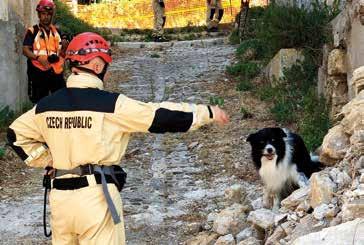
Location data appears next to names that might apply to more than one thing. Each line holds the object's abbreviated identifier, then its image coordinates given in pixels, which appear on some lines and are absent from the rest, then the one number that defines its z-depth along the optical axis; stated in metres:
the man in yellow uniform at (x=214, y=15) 17.17
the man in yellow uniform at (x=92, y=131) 3.75
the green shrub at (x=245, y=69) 11.73
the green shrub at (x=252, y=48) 12.62
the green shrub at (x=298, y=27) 9.70
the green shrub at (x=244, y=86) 11.11
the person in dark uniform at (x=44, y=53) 8.33
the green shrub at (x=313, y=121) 7.64
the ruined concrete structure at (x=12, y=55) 9.30
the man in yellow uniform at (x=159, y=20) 16.62
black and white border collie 5.92
